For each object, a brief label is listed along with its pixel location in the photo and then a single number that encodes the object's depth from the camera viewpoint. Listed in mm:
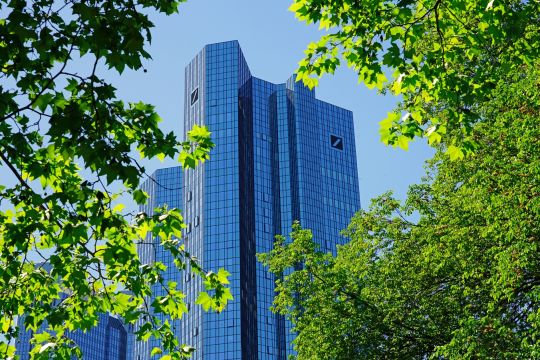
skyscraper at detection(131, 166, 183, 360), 187088
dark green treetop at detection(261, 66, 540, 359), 17312
